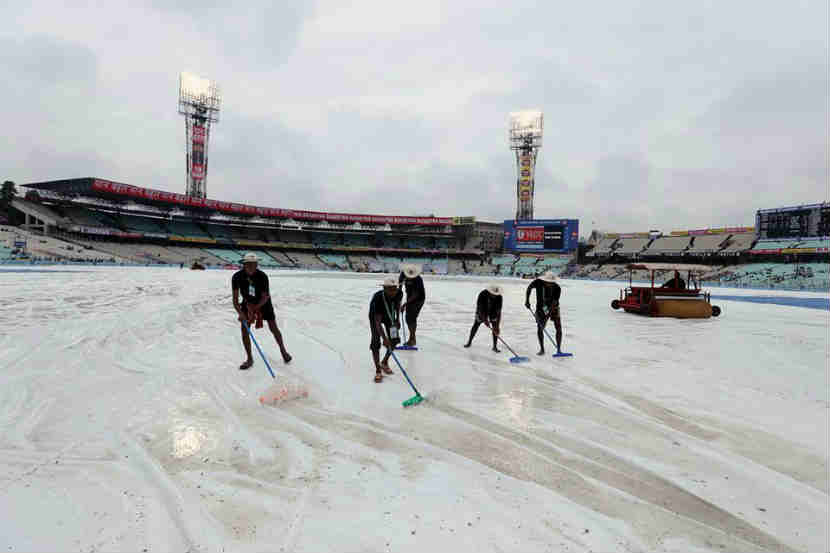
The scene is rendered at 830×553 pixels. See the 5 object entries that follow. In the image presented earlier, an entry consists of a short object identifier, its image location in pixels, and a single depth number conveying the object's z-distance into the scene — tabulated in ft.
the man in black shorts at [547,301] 23.09
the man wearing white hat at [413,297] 23.30
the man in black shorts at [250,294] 19.19
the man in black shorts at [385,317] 17.79
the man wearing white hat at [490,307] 23.06
